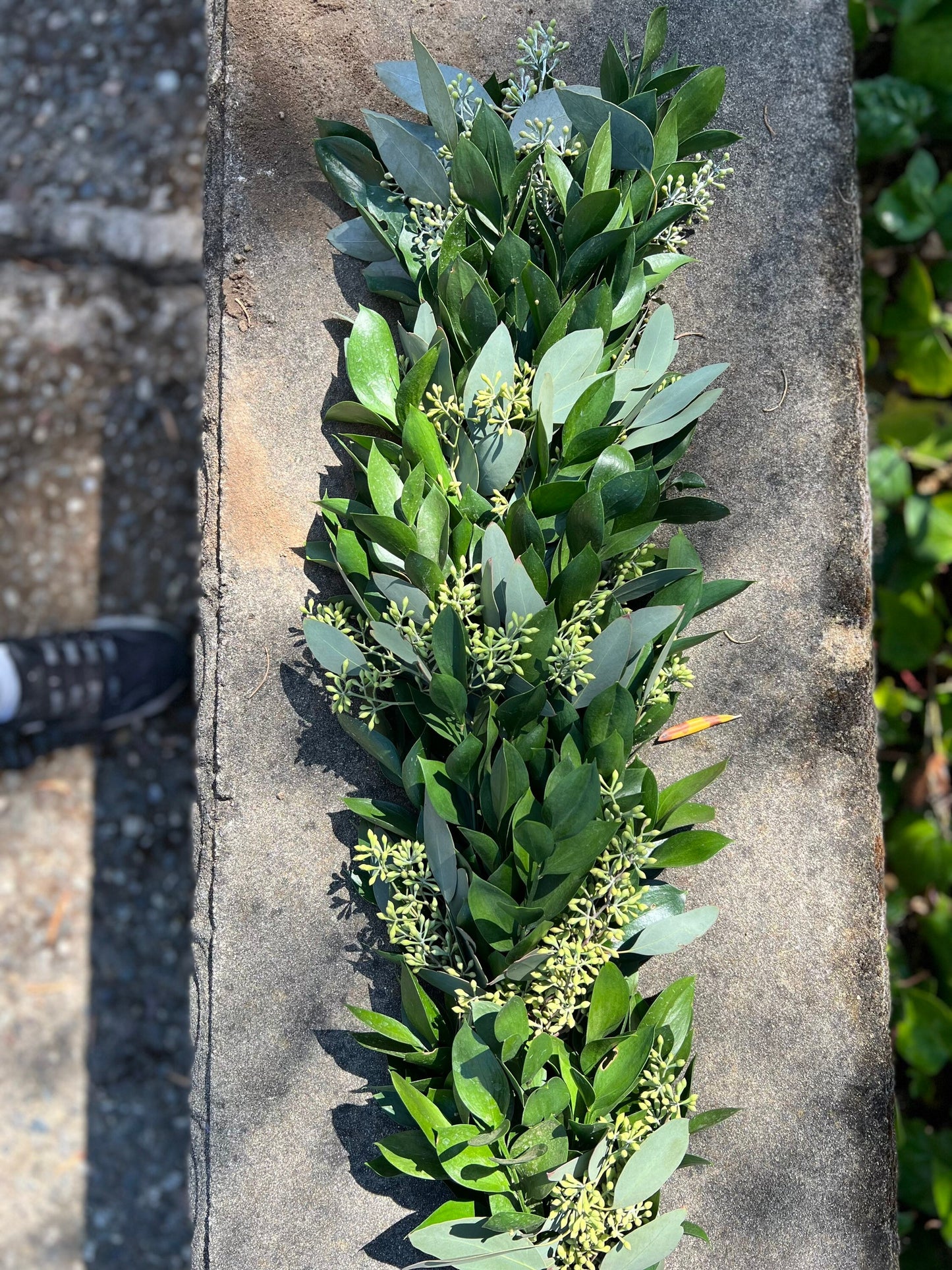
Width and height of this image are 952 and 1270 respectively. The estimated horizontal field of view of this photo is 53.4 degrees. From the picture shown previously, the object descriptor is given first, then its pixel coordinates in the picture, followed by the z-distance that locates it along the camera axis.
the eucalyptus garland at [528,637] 0.96
